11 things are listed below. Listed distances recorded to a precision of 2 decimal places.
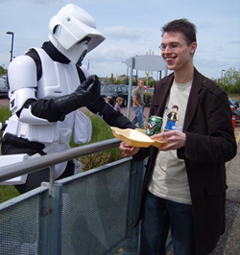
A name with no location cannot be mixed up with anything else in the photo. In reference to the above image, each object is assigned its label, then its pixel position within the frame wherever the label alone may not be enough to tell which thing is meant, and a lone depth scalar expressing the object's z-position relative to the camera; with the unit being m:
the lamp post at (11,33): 26.75
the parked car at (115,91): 20.98
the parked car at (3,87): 21.64
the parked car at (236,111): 14.86
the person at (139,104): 10.61
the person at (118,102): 10.36
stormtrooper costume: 2.05
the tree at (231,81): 31.00
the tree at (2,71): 44.30
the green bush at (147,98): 25.48
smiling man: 1.60
